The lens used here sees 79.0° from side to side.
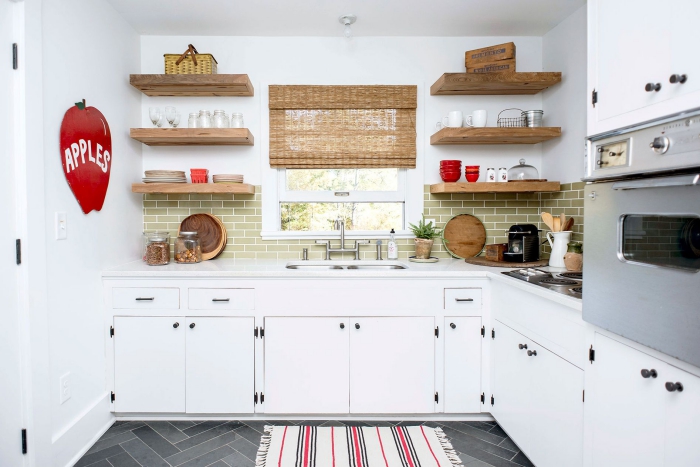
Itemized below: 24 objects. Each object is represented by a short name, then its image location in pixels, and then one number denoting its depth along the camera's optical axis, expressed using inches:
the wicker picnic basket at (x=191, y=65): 110.3
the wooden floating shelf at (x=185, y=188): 109.6
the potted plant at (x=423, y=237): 116.9
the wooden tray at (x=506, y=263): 104.0
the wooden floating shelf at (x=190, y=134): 108.2
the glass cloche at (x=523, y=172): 113.6
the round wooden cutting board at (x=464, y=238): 123.4
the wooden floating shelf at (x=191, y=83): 108.0
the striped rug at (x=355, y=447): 83.9
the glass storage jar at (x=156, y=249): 106.0
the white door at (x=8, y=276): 70.7
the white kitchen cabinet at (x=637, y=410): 45.5
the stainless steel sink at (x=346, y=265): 116.1
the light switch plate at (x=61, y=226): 82.9
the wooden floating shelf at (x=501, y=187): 111.0
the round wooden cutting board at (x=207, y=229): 120.1
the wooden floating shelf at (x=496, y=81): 108.9
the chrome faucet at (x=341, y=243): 121.6
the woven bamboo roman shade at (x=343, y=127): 119.6
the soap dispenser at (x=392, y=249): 120.5
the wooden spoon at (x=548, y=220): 105.2
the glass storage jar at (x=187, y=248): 111.5
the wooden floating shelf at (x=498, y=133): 109.3
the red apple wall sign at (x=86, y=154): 86.1
